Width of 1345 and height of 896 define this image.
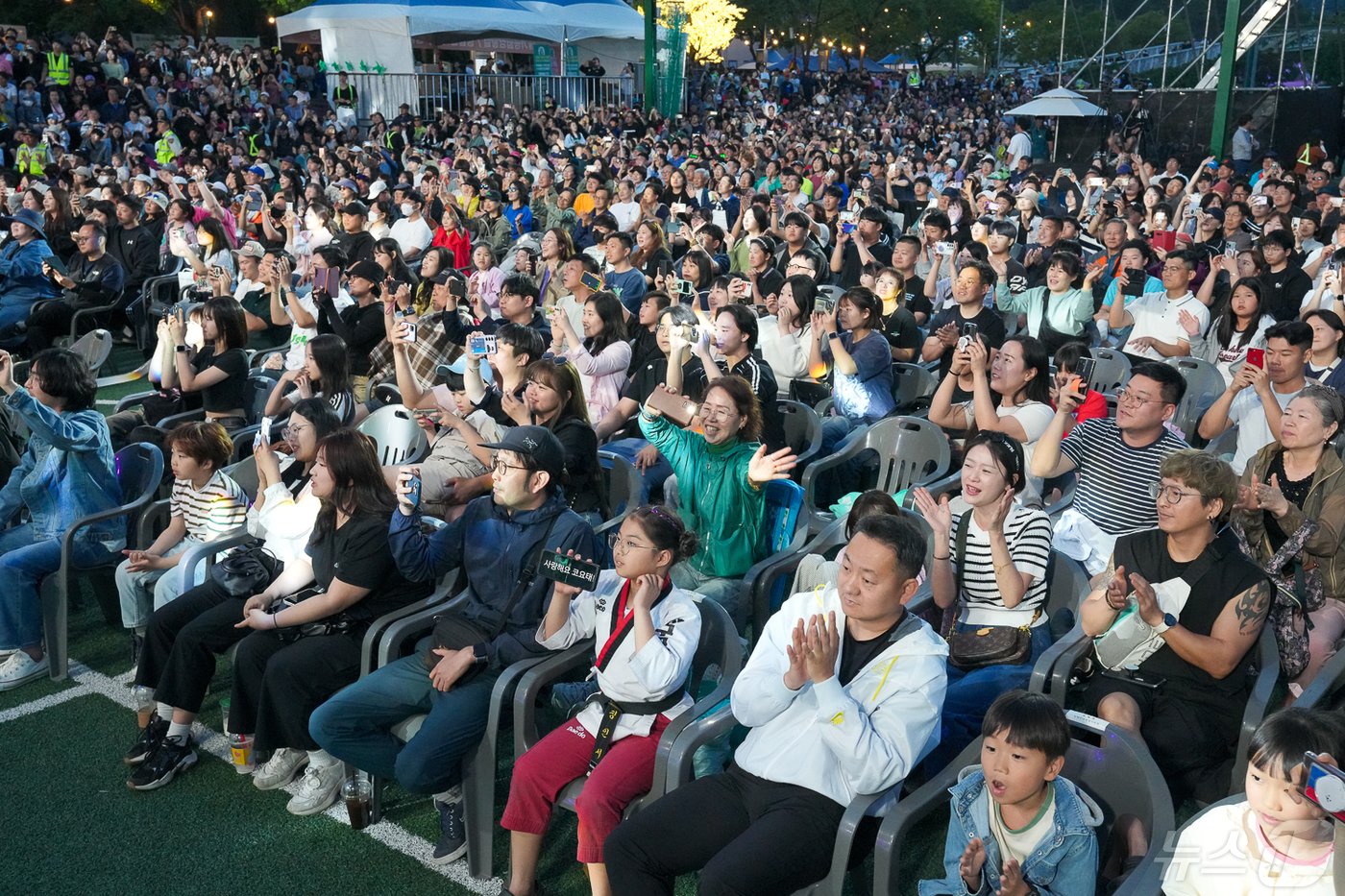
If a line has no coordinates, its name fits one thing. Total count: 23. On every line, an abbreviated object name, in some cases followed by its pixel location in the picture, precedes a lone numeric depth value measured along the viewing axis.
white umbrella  20.00
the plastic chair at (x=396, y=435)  5.70
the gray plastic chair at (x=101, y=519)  4.94
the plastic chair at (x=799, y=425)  5.79
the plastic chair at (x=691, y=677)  3.48
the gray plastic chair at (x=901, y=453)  5.34
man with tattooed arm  3.35
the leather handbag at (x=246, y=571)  4.31
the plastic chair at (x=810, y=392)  6.77
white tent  26.62
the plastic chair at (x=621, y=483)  5.11
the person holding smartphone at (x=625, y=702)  3.36
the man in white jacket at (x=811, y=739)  2.97
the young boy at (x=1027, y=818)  2.77
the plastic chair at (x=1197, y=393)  6.23
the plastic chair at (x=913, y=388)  6.67
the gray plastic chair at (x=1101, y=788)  2.86
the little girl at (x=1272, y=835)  2.51
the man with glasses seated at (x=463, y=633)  3.67
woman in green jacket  4.45
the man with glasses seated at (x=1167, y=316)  7.26
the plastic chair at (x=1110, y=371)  6.82
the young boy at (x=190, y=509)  4.82
